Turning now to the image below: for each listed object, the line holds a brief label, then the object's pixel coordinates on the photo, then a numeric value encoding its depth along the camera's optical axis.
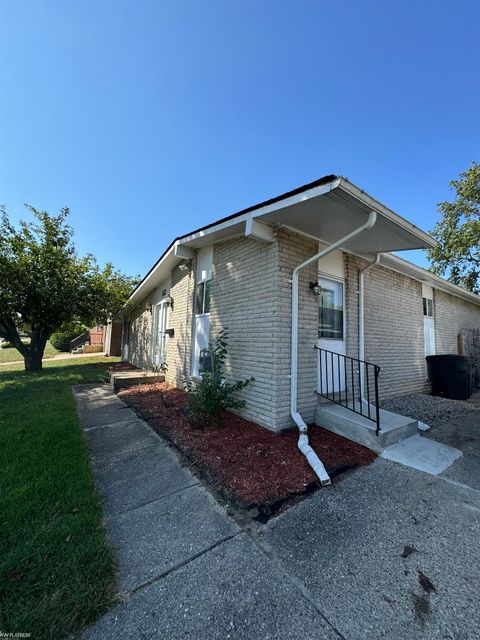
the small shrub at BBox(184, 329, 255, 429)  4.25
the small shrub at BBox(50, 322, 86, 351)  24.39
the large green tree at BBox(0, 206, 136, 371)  10.87
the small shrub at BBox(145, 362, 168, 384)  7.89
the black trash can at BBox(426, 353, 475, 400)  7.01
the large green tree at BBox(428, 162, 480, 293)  14.17
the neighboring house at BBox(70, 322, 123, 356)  19.03
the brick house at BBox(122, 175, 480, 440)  3.95
